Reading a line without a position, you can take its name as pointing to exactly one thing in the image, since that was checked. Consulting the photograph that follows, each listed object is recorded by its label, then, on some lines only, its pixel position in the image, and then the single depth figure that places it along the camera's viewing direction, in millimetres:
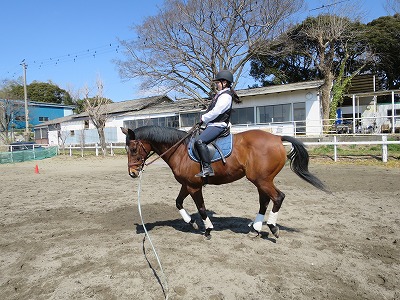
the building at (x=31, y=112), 45062
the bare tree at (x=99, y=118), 25016
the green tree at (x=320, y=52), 24484
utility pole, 32938
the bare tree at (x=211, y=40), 25922
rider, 4910
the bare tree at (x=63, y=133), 39941
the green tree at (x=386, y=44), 31859
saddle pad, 5039
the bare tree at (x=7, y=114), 43844
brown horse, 4984
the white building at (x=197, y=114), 24578
